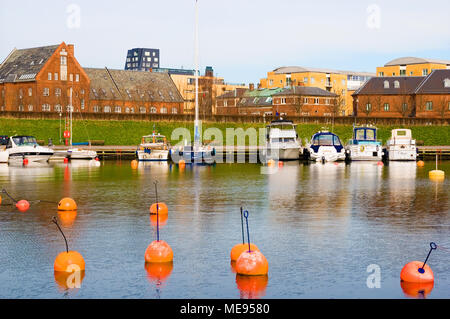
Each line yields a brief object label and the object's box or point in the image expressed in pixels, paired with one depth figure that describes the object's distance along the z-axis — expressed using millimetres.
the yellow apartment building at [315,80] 177125
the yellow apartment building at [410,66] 168500
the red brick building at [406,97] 114750
